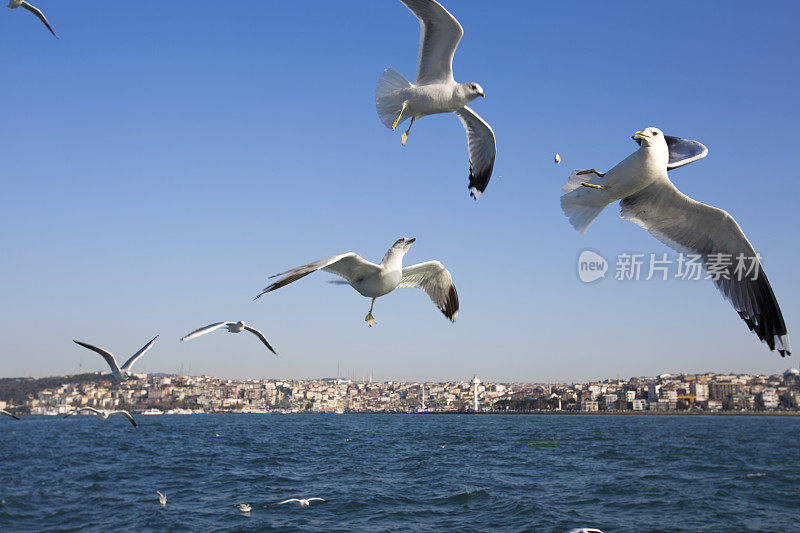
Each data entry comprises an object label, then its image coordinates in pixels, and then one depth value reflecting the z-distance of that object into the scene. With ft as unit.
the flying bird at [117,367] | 30.94
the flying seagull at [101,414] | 46.00
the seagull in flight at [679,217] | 15.47
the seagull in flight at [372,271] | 21.65
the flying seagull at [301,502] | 54.39
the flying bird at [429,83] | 23.20
